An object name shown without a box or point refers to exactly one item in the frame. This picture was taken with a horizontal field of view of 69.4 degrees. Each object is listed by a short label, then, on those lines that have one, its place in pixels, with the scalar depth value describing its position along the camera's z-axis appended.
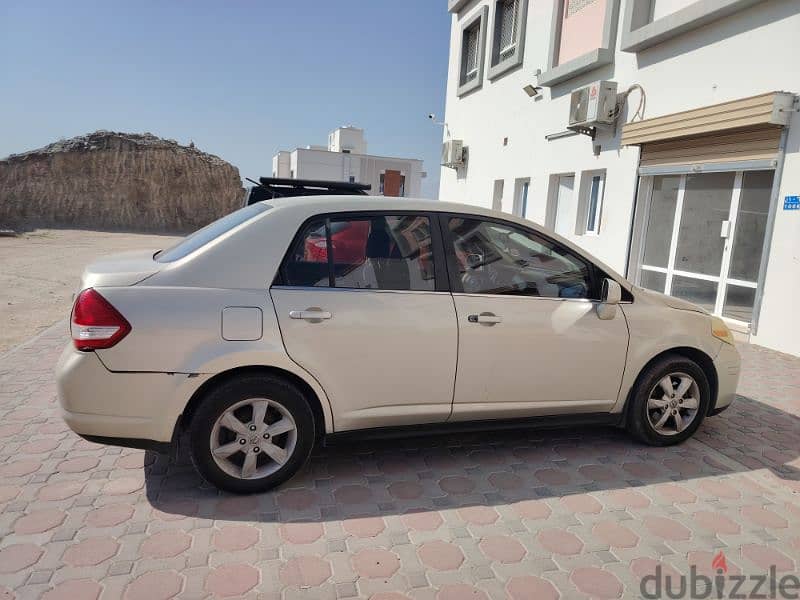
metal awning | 6.98
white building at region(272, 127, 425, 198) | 61.62
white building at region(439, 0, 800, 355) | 7.30
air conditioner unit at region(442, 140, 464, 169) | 17.89
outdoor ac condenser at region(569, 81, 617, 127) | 10.23
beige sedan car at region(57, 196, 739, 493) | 3.04
